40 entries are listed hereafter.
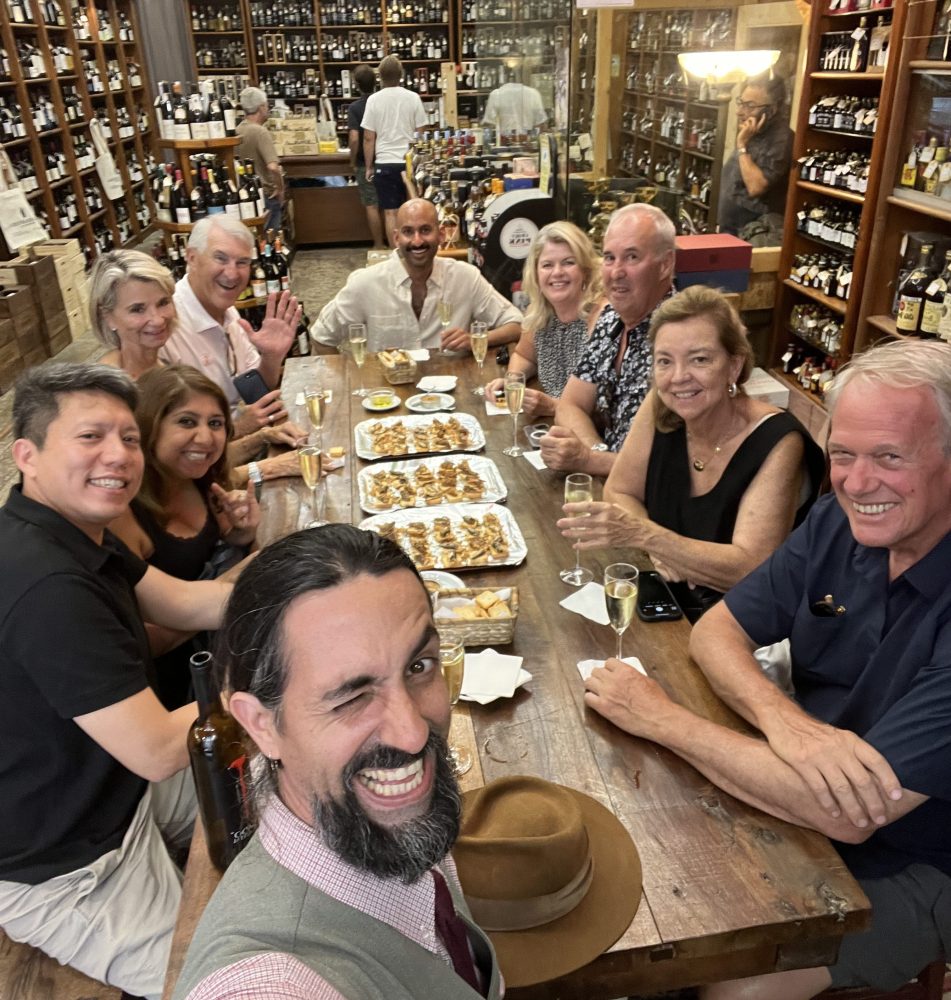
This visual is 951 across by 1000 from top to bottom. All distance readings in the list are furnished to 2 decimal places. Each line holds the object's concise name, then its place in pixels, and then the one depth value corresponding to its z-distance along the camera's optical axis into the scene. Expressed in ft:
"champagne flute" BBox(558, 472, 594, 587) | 6.44
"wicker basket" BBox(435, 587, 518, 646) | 5.53
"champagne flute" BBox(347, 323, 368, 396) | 10.60
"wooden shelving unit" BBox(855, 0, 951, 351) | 12.28
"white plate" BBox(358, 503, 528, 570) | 6.59
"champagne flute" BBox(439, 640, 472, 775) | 4.59
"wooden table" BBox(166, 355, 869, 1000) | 3.75
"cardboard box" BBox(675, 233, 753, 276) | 13.60
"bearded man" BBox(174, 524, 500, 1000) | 2.68
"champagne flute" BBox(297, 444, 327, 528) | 7.25
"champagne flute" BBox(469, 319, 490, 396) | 10.94
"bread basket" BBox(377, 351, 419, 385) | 10.78
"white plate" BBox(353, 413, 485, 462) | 8.73
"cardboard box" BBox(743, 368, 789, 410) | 14.07
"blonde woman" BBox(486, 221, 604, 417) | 10.62
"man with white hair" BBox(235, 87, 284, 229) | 25.72
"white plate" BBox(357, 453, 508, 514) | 7.59
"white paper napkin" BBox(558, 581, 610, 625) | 5.97
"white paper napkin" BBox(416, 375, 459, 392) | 10.68
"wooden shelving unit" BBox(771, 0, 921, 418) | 13.03
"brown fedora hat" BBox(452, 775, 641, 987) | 3.62
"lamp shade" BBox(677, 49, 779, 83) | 16.83
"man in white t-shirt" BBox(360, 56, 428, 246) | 27.37
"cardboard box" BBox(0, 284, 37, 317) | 18.01
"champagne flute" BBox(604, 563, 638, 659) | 5.20
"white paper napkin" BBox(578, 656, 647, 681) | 5.32
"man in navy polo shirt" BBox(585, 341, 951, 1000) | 4.27
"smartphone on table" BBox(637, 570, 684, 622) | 6.01
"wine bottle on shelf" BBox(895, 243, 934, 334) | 12.58
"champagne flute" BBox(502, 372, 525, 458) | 8.55
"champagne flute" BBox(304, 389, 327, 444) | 8.68
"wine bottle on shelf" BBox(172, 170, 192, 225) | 15.62
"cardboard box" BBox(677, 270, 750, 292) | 13.78
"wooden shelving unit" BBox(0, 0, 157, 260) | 23.58
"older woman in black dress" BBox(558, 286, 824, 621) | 6.67
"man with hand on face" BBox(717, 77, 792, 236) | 16.57
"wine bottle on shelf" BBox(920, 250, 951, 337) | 12.19
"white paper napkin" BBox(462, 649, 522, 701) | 5.13
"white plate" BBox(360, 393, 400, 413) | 9.98
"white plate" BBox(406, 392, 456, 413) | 9.94
